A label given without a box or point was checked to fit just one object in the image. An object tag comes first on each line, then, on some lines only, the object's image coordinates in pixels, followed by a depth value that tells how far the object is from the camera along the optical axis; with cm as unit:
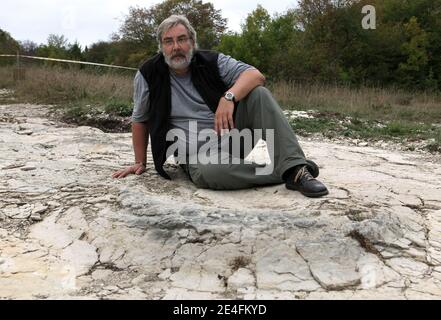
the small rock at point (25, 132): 460
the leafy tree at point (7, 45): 1940
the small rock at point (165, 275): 192
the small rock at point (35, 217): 236
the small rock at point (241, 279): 186
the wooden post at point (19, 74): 1030
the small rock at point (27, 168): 303
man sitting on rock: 248
